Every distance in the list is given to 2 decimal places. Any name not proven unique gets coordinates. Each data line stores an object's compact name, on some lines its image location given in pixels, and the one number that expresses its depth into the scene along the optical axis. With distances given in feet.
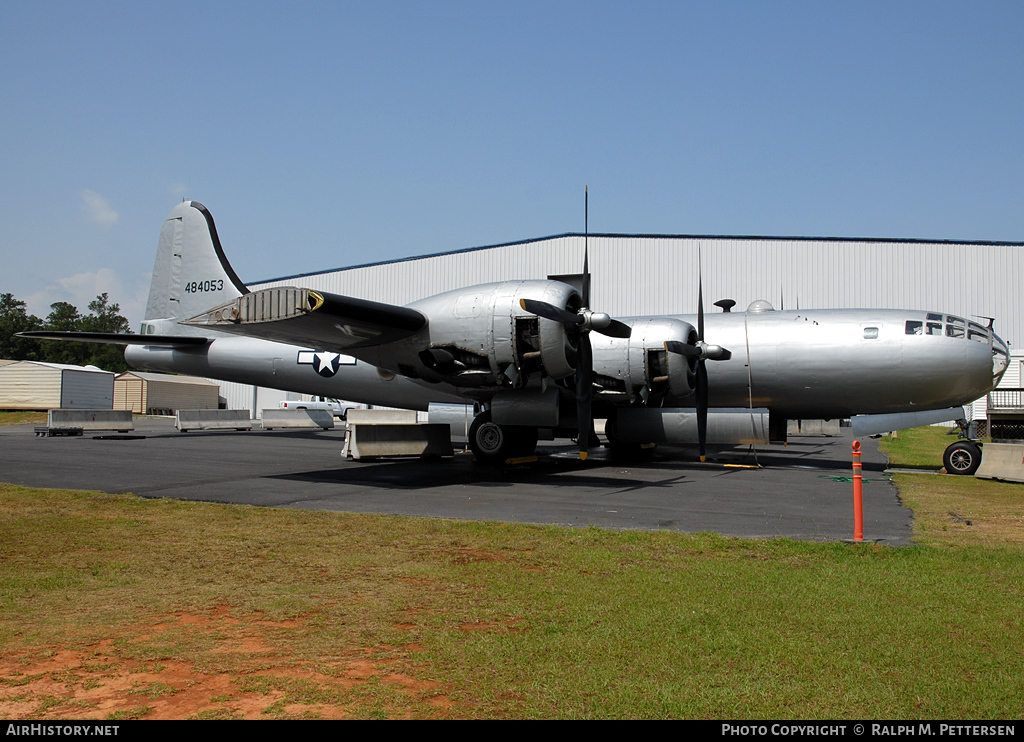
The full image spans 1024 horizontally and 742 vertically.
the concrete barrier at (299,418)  124.36
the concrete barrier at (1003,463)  51.13
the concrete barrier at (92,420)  106.11
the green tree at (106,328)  392.47
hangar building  139.74
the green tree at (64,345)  372.99
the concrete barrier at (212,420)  112.27
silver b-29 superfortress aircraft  49.85
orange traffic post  26.94
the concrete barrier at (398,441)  63.10
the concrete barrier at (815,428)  114.52
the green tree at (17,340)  385.91
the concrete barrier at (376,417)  101.14
